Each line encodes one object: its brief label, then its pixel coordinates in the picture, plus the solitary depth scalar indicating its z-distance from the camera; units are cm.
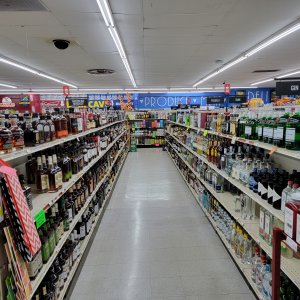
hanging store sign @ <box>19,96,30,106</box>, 651
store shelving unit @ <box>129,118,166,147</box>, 1450
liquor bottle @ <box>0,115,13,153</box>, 173
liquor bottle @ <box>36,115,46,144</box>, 231
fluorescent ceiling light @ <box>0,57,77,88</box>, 890
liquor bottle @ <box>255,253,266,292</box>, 242
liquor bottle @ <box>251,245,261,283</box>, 258
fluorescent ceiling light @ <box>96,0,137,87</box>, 430
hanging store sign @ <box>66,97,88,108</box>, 766
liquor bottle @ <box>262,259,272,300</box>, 224
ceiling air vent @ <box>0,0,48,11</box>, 434
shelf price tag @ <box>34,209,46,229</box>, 184
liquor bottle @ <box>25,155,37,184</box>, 270
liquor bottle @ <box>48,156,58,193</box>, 246
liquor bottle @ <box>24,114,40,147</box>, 218
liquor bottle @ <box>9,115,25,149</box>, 193
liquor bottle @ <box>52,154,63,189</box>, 250
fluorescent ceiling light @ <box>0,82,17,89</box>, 1478
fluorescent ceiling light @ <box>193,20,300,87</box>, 584
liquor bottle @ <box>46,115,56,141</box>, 253
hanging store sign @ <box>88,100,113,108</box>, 1884
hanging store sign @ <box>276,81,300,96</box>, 356
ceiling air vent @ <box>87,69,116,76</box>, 1125
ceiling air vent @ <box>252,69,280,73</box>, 1217
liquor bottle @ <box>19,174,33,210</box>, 192
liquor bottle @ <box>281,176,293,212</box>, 197
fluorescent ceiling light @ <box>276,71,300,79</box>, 1250
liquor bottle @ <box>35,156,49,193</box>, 242
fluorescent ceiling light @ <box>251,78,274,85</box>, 1480
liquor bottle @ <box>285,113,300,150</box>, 194
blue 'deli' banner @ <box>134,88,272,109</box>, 1941
